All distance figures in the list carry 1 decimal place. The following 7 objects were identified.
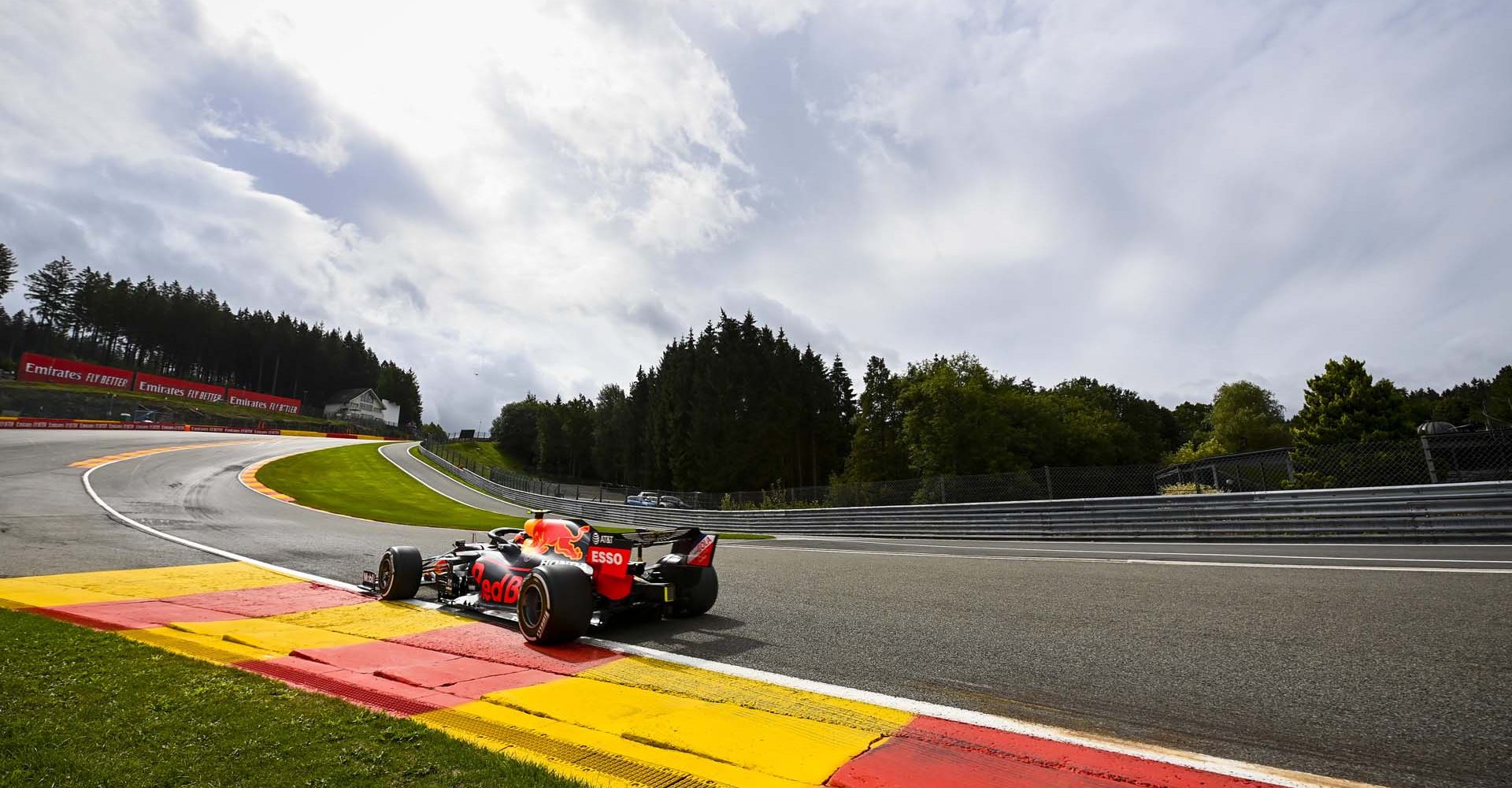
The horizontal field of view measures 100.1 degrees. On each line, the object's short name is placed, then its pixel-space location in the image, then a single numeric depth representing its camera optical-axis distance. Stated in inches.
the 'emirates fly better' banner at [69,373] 2684.5
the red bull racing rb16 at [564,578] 217.5
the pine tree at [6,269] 3408.0
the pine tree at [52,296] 3841.0
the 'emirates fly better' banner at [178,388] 3144.7
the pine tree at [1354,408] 1274.6
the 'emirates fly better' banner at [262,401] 3599.9
